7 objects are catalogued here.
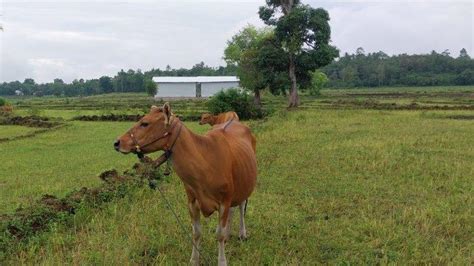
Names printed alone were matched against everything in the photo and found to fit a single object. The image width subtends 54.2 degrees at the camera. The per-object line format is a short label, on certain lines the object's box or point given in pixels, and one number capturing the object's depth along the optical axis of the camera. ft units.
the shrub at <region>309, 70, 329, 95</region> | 210.18
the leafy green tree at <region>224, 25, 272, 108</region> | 145.18
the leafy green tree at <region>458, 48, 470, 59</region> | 457.27
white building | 257.34
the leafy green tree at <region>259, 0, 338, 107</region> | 125.90
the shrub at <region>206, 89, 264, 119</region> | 104.78
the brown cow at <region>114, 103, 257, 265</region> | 16.42
